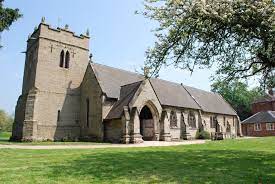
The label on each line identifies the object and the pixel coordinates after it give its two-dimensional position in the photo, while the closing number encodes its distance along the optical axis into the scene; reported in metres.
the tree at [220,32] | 11.99
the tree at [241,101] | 76.75
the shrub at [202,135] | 36.97
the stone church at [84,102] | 29.56
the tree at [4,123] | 83.51
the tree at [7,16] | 15.34
